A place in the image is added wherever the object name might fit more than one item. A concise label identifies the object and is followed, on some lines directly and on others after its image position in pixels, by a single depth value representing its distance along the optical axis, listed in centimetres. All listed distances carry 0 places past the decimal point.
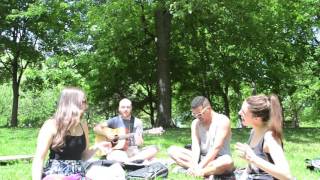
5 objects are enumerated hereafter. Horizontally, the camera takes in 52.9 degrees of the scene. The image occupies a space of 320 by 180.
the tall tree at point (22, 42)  1794
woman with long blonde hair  300
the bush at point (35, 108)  3486
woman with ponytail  277
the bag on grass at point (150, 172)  492
